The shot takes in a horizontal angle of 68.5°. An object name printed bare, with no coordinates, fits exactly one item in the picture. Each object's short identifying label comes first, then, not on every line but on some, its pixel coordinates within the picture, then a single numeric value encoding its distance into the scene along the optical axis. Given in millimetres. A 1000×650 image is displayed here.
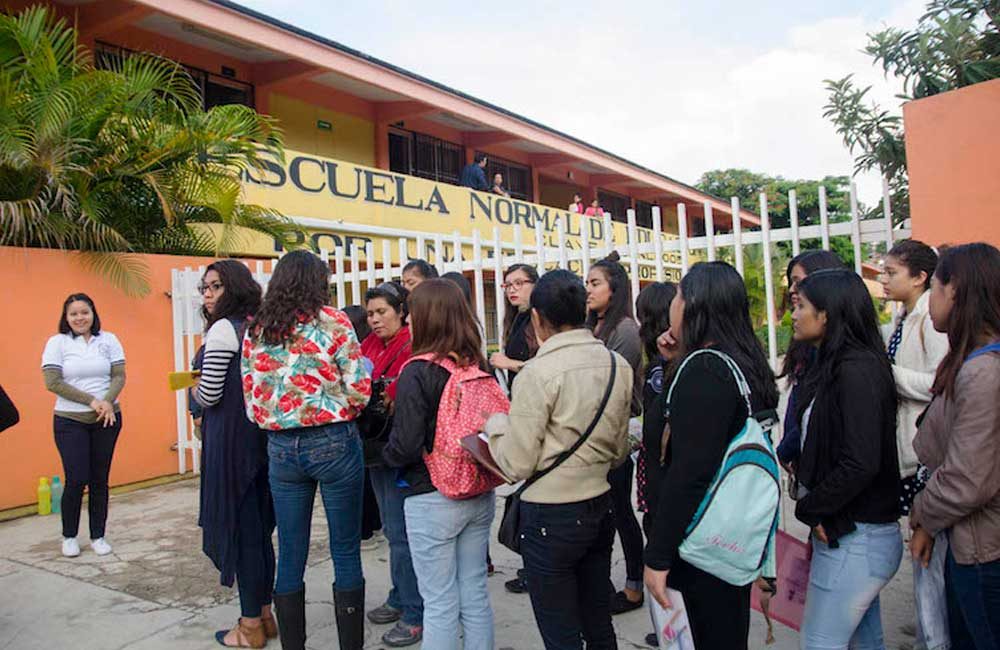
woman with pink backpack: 2783
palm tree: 6633
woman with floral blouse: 3051
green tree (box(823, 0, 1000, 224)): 7938
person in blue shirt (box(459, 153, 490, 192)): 14070
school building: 9914
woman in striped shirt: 3322
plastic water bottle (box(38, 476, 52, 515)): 6188
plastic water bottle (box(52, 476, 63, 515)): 6227
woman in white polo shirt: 4914
